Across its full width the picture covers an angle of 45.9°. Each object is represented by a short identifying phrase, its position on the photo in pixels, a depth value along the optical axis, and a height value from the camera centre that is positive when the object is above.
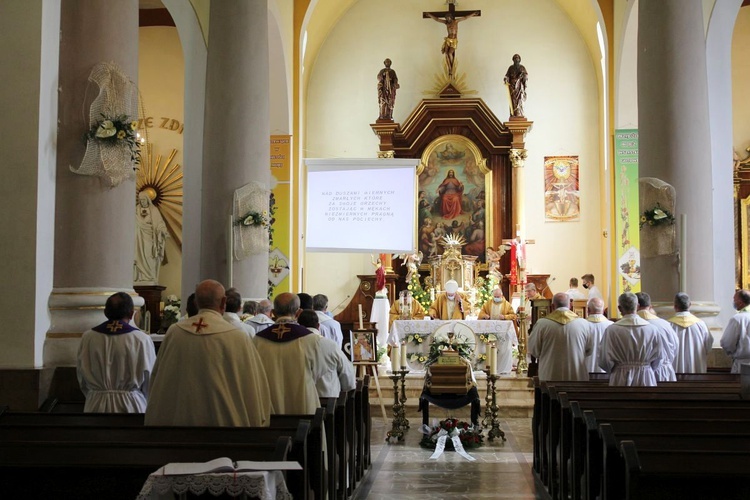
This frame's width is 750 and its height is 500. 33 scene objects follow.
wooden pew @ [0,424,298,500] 3.87 -0.79
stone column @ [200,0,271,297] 10.27 +1.77
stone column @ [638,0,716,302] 9.46 +1.59
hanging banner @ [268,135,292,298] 15.82 +1.58
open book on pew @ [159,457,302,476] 3.48 -0.74
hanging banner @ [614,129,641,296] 15.19 +1.28
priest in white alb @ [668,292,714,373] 8.63 -0.57
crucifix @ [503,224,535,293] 17.69 +0.39
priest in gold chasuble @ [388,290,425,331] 15.77 -0.50
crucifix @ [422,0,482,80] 18.61 +5.50
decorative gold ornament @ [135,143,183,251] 16.67 +1.78
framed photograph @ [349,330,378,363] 11.09 -0.82
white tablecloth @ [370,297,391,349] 15.67 -0.64
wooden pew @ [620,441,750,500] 3.79 -0.84
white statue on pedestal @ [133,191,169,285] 16.05 +0.73
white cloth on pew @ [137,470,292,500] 3.50 -0.81
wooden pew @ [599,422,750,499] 4.26 -0.81
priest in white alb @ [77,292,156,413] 5.86 -0.53
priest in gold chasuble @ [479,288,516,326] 15.30 -0.50
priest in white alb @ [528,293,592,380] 8.60 -0.61
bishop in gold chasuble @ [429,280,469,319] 15.70 -0.44
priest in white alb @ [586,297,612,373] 8.56 -0.42
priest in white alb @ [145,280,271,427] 4.67 -0.52
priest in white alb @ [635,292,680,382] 7.86 -0.46
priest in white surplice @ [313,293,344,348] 8.93 -0.42
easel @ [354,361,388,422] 10.98 -1.16
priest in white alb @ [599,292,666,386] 7.52 -0.58
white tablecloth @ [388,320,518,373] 14.14 -0.89
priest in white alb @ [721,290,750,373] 8.41 -0.51
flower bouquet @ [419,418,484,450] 9.40 -1.64
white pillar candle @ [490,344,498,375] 9.85 -0.83
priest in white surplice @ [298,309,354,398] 6.46 -0.69
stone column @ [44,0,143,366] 6.87 +0.64
